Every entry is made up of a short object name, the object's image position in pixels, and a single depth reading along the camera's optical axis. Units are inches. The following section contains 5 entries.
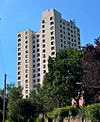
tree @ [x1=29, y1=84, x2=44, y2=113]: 1420.5
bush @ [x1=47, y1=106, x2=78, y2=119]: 1032.6
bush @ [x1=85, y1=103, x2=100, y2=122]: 896.2
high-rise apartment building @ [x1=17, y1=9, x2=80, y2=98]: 2990.3
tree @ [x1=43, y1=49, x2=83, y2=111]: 1129.3
